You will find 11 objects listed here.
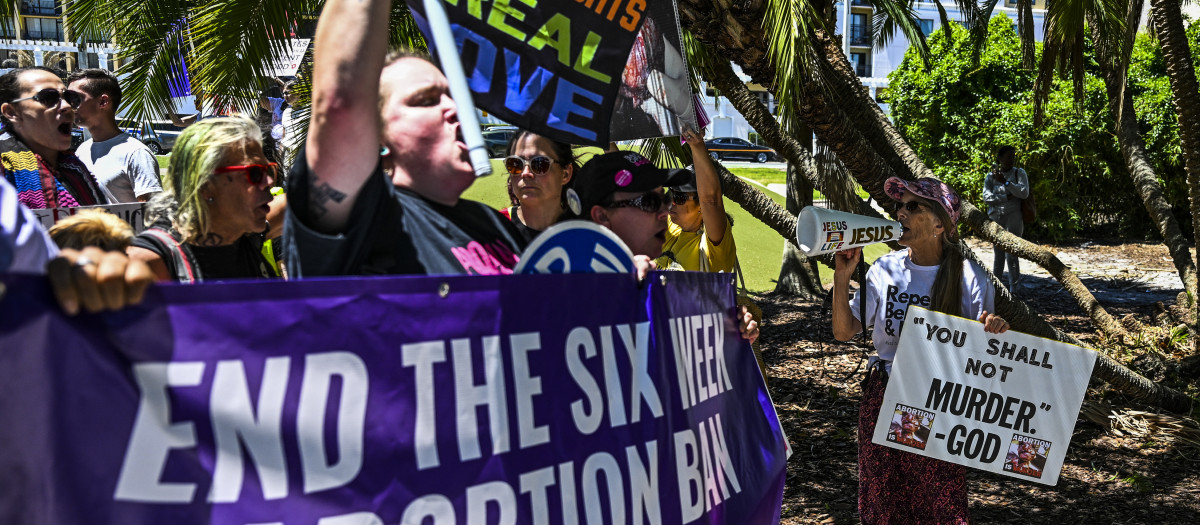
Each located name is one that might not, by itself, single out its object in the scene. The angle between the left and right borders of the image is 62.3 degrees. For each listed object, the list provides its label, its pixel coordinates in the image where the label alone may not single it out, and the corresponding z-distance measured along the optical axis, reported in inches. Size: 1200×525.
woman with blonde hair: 99.1
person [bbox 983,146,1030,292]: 422.3
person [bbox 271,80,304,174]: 251.4
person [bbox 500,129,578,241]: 120.8
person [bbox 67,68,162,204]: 190.5
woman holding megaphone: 153.5
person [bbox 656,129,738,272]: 155.7
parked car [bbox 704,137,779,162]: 1669.5
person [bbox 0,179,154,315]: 50.1
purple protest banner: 51.4
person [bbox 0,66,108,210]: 154.0
